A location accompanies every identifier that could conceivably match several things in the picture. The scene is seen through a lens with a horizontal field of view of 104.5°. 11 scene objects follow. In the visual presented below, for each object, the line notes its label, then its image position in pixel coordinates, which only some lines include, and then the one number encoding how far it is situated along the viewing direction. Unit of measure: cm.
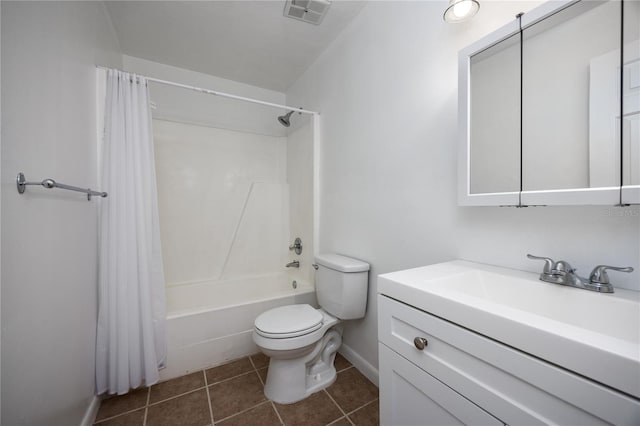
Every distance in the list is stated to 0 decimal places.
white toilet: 139
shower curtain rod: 151
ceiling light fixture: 99
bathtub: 165
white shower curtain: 138
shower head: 237
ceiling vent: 159
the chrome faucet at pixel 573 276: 69
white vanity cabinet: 46
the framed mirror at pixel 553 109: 69
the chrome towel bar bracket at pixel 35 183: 78
